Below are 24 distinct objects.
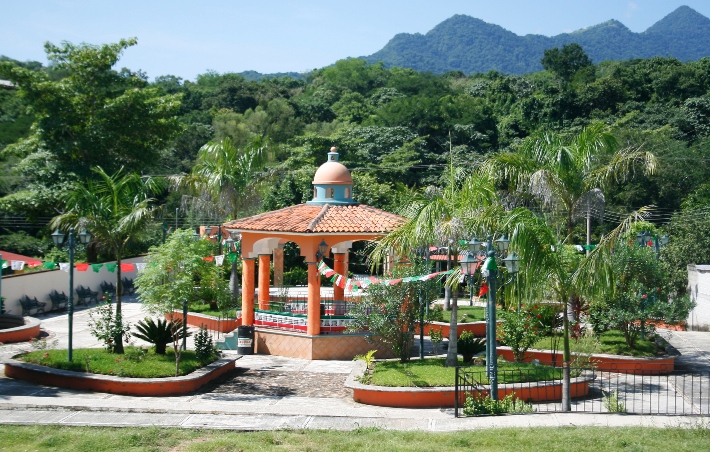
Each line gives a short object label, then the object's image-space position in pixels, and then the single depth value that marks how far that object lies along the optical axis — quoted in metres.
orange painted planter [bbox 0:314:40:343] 21.72
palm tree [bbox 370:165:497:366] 16.33
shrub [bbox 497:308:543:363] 18.45
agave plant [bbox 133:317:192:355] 18.28
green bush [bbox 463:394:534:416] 13.85
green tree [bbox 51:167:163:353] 17.88
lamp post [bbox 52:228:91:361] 17.39
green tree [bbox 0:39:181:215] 34.59
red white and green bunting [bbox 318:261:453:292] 17.41
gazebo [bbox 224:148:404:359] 20.67
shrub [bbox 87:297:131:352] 17.84
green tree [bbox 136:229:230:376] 17.31
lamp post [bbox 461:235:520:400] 13.60
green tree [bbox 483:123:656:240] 20.02
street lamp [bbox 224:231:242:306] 27.14
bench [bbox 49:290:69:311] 28.75
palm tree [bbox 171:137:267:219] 29.02
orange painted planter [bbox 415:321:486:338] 24.23
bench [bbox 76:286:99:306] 30.59
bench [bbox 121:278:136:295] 34.03
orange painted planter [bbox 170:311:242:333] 24.84
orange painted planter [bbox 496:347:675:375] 18.97
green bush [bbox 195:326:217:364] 18.27
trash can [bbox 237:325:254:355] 21.50
